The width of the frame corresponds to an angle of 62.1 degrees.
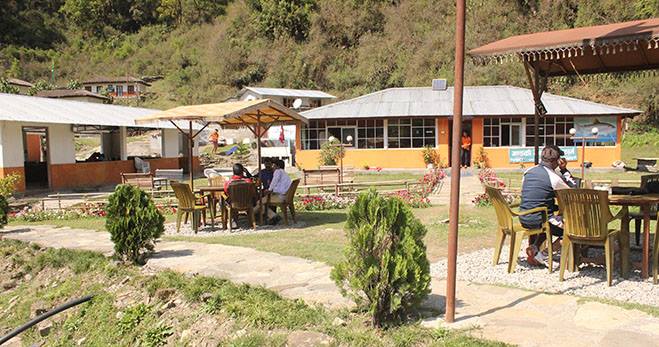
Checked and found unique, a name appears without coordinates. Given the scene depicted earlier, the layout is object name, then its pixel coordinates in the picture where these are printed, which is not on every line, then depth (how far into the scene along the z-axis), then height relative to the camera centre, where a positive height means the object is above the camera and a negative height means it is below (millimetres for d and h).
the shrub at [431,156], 25078 -641
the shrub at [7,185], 11928 -786
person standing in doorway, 24672 -392
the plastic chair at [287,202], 10109 -1054
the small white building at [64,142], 17531 +242
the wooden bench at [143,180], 16859 -1034
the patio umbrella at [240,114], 9750 +610
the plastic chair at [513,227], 5848 -946
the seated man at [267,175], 10500 -575
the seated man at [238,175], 9578 -523
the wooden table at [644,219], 5355 -829
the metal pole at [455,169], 4137 -211
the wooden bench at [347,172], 16891 -1119
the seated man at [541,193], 5895 -582
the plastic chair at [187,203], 9398 -986
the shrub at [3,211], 9852 -1103
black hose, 2629 -834
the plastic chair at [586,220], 5156 -783
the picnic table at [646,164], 21203 -1021
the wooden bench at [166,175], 19375 -1019
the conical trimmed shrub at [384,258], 4148 -886
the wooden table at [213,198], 9664 -950
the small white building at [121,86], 55469 +6367
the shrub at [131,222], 7039 -965
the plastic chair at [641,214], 6184 -848
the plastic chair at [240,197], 9320 -897
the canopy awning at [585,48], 6055 +1117
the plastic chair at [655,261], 5280 -1187
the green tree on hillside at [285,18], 58906 +13861
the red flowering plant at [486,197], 12234 -1245
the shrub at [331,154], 24828 -457
